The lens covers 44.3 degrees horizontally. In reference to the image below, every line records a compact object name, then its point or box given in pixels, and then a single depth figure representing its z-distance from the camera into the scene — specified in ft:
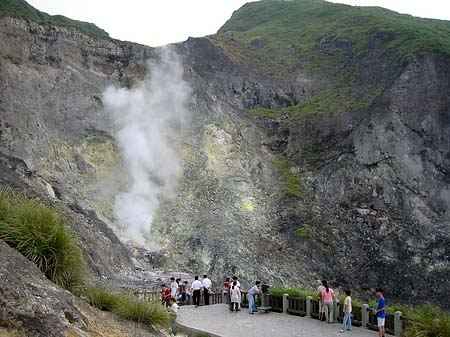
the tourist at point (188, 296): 71.87
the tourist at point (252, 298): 59.16
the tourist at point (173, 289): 66.28
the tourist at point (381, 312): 42.78
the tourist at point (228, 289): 65.59
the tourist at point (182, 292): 72.20
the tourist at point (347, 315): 46.80
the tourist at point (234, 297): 61.41
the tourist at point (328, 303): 50.24
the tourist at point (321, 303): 50.60
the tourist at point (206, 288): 67.59
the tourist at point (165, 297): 66.18
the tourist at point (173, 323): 37.85
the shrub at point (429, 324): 34.78
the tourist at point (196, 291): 66.90
